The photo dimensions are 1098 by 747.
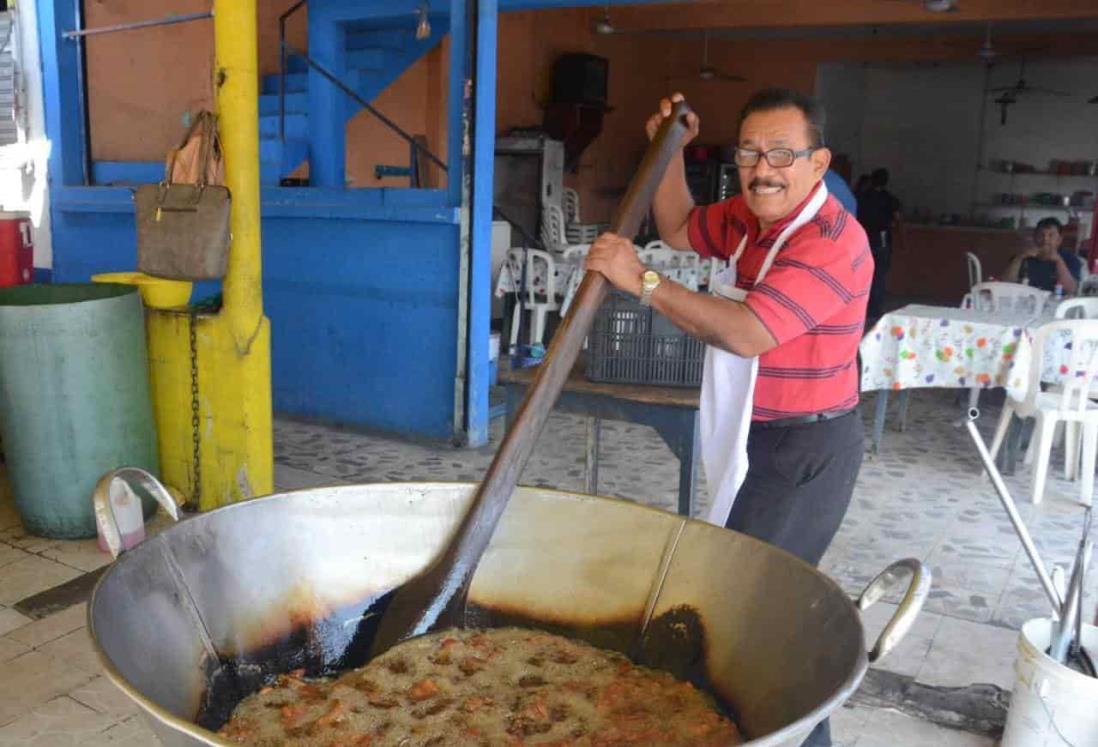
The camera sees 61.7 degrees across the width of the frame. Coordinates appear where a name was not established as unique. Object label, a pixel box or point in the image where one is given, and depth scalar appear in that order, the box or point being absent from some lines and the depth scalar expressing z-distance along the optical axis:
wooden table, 2.75
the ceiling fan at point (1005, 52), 11.29
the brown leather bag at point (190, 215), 3.26
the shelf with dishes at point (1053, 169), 12.09
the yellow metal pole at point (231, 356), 3.30
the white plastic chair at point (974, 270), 7.48
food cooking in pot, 1.31
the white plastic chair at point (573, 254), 7.18
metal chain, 3.69
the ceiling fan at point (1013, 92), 11.98
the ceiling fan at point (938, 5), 6.14
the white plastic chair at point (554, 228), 8.98
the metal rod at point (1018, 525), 1.84
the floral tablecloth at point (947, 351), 4.61
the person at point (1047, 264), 6.20
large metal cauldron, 1.25
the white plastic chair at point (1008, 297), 5.64
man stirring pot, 1.64
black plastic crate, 2.87
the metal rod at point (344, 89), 4.79
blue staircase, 5.45
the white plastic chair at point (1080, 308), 5.10
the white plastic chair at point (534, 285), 7.00
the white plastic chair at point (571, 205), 10.12
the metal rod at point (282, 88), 5.34
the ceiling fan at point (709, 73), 10.89
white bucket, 2.11
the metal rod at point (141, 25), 4.96
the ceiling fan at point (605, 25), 8.83
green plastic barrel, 3.41
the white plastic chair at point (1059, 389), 4.82
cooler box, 4.84
